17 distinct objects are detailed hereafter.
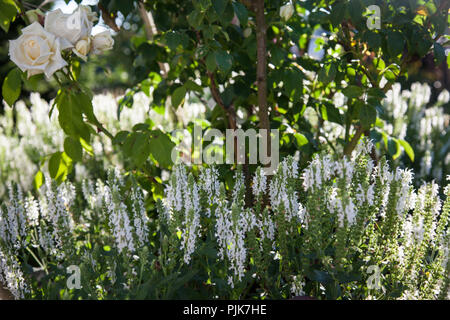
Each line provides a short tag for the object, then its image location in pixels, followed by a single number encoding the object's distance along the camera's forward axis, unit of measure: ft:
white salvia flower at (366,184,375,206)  3.89
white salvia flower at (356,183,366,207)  3.90
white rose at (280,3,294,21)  4.82
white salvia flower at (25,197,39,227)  5.51
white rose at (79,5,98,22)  4.22
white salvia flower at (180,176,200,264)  3.72
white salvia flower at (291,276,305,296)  3.74
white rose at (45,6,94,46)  4.06
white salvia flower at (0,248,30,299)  4.10
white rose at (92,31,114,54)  4.30
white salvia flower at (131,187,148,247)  4.26
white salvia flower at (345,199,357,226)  3.47
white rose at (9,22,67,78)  3.96
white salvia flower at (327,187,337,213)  3.87
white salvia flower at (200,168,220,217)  4.60
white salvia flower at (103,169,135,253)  3.75
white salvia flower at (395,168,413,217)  4.10
